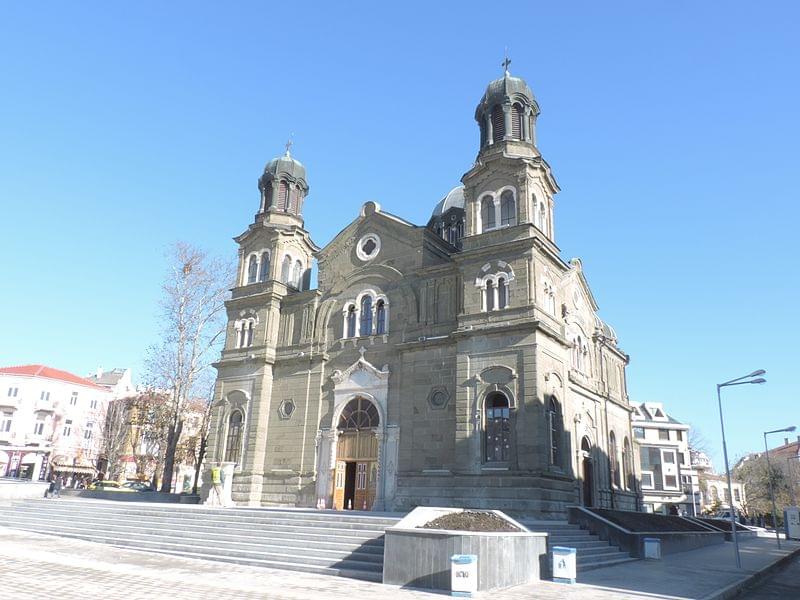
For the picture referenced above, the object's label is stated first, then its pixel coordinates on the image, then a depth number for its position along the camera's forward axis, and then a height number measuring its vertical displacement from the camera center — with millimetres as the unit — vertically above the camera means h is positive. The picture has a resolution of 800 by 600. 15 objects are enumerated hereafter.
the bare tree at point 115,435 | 52781 +3564
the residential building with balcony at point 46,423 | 57281 +4826
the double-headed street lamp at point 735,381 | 20153 +3756
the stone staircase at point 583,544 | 18906 -1612
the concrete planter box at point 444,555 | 13820 -1485
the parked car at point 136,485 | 45312 -536
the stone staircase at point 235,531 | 16688 -1595
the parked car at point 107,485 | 39897 -513
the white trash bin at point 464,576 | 12898 -1742
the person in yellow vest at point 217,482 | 28641 -58
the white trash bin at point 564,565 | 15062 -1703
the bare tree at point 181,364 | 36312 +6653
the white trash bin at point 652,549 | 22469 -1899
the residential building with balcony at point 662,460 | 68625 +3880
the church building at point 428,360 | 24719 +5651
